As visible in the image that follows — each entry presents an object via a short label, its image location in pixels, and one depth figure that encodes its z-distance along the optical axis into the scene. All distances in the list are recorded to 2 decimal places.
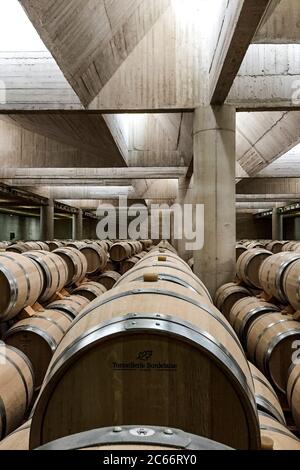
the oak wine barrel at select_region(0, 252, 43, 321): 4.03
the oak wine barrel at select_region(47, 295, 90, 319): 5.12
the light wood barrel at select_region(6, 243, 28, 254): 8.44
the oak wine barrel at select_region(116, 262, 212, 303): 2.52
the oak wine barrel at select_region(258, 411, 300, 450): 1.96
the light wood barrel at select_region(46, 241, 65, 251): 10.98
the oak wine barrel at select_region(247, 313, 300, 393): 4.02
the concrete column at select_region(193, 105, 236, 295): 7.37
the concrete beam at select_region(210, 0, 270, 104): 4.16
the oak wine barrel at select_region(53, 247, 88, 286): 6.62
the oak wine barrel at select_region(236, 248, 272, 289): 6.48
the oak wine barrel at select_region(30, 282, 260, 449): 1.51
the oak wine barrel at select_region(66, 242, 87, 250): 8.68
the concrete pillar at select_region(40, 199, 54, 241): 21.52
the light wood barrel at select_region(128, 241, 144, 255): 12.14
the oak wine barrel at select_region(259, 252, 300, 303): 4.76
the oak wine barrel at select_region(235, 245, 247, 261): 9.21
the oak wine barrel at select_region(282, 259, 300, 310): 4.27
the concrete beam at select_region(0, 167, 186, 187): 14.98
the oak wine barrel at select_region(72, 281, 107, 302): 6.85
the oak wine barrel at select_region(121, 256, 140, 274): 10.24
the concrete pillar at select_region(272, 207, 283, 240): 26.48
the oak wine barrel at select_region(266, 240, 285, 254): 10.19
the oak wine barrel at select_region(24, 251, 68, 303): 5.09
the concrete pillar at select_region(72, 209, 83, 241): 27.33
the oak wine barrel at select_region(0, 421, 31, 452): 1.95
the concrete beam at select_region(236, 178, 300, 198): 17.84
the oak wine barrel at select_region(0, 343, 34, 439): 2.91
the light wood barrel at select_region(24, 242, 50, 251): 9.41
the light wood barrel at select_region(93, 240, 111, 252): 10.24
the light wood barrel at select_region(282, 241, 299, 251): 8.91
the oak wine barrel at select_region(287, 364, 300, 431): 2.89
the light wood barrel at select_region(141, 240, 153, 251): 17.51
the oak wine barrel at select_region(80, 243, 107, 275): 8.47
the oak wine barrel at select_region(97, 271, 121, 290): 8.68
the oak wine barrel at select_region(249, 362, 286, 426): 2.48
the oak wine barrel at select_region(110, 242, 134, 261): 10.33
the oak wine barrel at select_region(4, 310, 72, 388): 4.14
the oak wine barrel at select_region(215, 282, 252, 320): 6.52
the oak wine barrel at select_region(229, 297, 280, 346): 5.00
